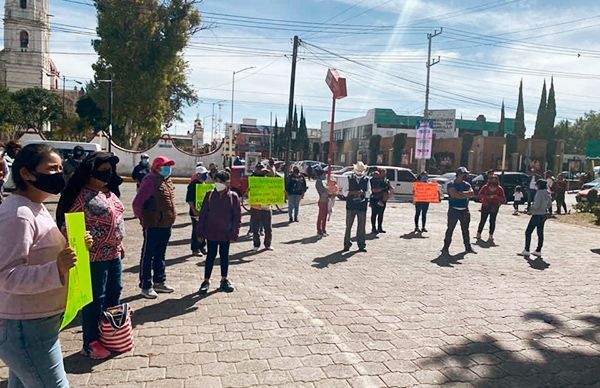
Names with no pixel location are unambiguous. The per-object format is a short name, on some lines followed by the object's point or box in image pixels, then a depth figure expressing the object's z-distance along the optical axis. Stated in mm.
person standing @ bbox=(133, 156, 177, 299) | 5758
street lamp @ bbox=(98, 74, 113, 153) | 29716
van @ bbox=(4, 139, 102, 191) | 25562
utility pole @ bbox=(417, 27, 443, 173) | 37156
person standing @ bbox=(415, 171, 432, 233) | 12883
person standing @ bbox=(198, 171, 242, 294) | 6121
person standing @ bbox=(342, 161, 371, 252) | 9586
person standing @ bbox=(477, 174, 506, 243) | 11267
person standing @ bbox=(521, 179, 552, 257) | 9539
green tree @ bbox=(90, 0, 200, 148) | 31031
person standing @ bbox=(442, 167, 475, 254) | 9852
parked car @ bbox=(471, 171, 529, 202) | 24156
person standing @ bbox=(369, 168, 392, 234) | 12031
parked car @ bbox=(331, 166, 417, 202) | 23281
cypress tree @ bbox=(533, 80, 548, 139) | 68938
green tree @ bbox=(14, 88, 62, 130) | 48625
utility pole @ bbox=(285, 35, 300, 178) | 20422
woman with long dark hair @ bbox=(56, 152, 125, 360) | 3957
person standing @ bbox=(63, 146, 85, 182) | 10711
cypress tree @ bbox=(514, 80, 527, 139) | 70312
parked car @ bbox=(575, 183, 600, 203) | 19691
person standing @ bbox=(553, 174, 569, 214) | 18672
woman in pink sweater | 2158
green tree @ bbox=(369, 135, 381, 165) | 56594
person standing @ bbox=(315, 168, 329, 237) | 11633
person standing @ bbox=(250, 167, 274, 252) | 9328
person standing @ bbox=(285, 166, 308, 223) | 13461
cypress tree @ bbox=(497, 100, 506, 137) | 67562
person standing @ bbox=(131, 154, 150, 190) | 10302
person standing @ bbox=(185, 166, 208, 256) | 8539
